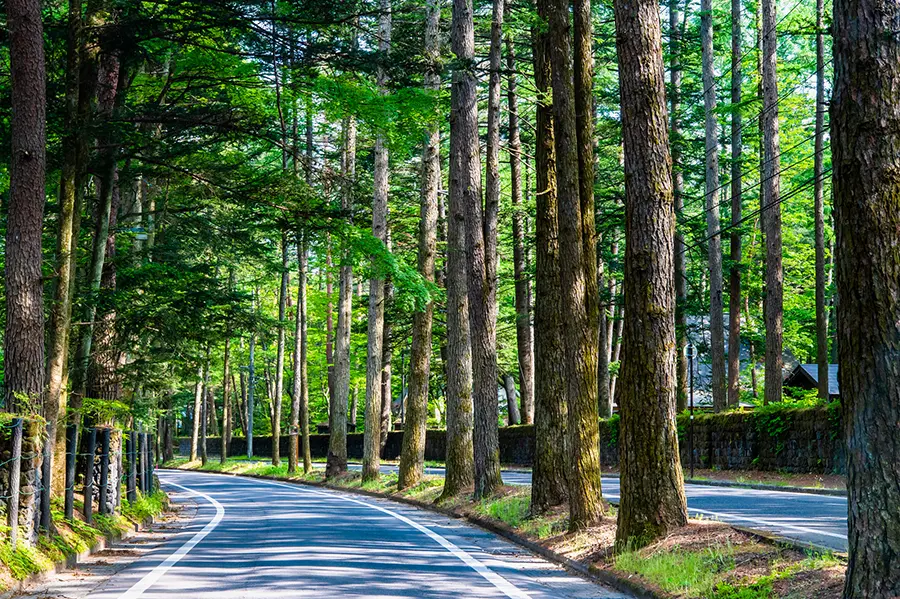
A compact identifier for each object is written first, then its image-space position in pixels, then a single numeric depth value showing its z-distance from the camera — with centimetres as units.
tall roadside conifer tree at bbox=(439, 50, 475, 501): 1956
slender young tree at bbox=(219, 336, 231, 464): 5205
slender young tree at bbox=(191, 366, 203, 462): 5725
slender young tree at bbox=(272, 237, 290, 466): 4225
